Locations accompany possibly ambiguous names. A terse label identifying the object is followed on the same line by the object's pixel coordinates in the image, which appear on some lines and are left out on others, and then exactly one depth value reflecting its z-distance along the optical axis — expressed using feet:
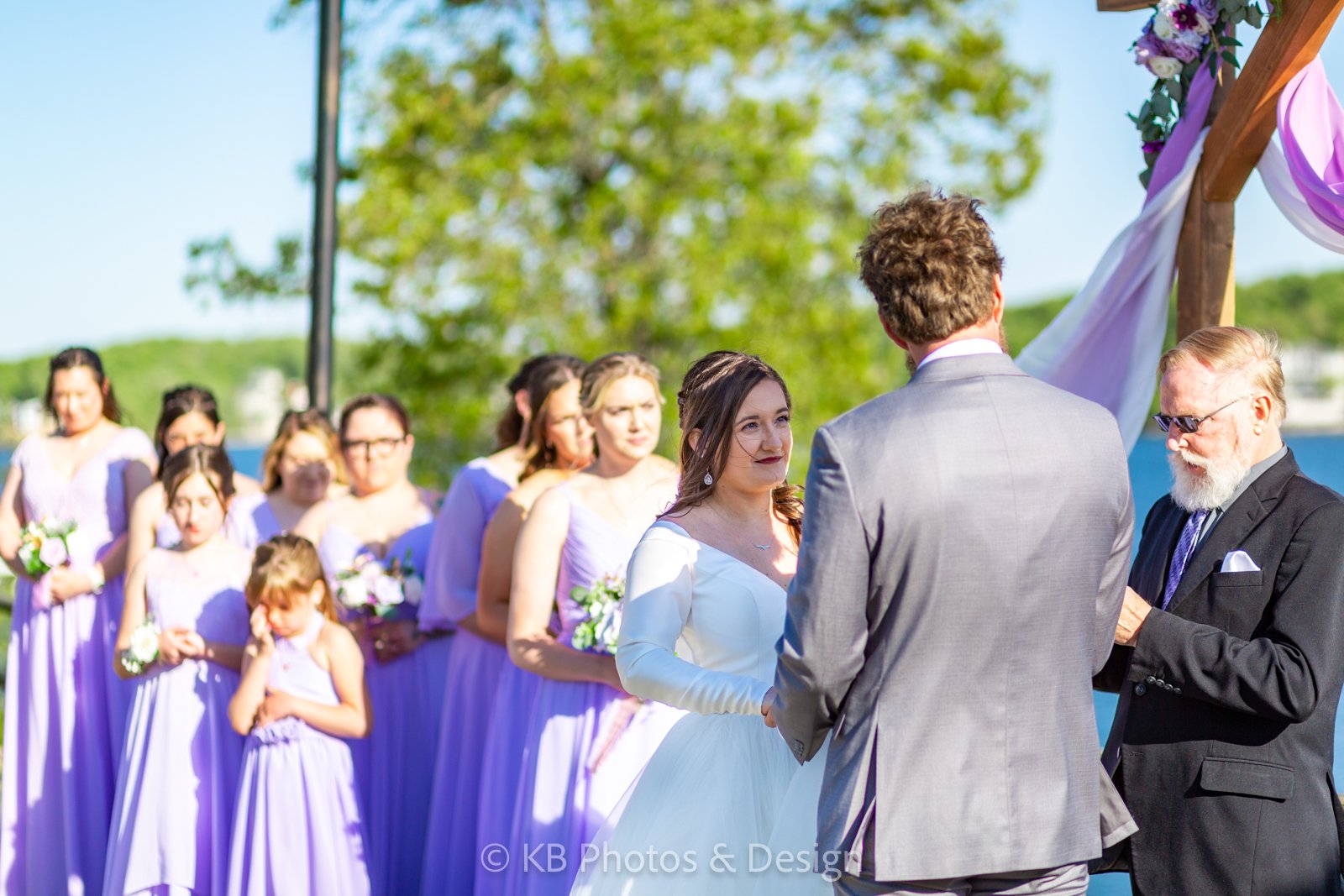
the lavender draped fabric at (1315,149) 12.28
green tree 44.19
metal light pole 20.51
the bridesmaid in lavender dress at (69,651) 18.30
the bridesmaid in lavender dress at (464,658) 16.72
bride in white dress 9.43
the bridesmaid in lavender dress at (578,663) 13.70
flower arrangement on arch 13.09
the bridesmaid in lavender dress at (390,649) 17.74
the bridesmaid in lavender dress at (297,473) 18.26
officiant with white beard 8.89
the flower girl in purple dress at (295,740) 14.79
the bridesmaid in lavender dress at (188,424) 18.78
